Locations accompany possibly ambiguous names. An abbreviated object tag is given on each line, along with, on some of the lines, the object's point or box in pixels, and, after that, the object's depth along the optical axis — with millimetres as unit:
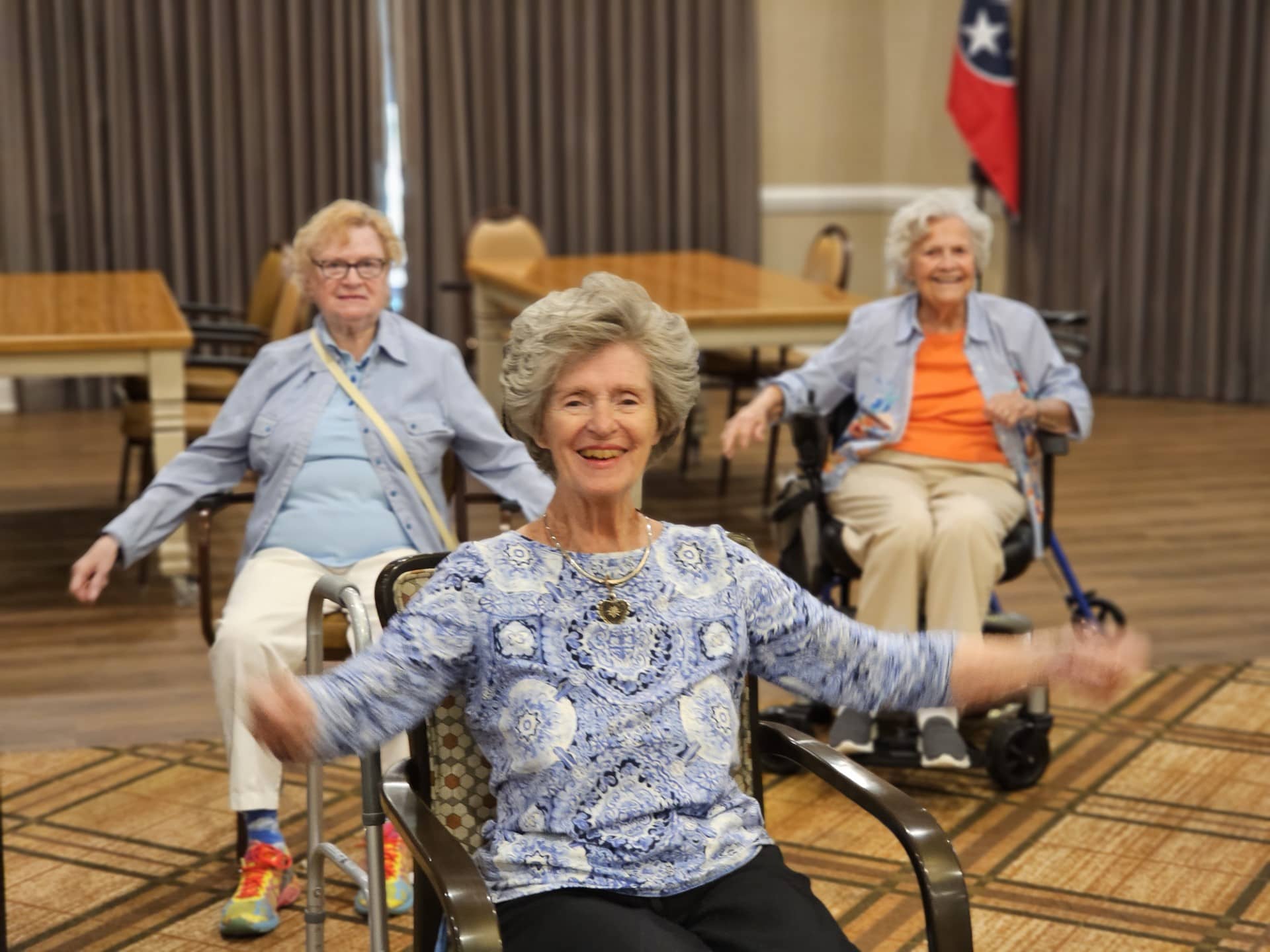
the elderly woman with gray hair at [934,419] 3371
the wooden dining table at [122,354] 4688
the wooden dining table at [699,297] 5023
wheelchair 3324
